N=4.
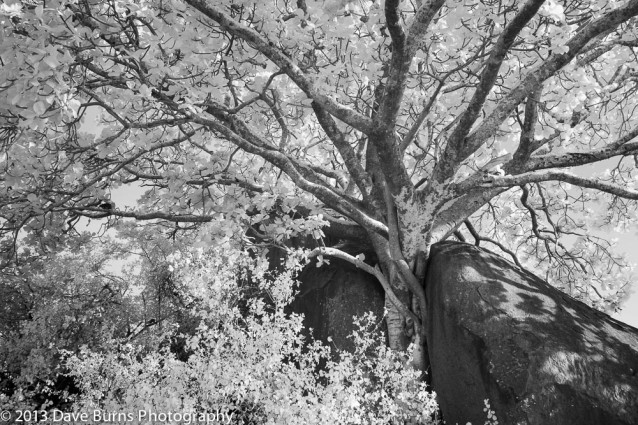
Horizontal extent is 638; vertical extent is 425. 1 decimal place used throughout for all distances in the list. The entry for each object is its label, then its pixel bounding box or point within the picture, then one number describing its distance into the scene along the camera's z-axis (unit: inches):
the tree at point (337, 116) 187.9
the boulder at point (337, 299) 288.2
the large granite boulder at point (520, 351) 182.1
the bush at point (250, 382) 165.3
